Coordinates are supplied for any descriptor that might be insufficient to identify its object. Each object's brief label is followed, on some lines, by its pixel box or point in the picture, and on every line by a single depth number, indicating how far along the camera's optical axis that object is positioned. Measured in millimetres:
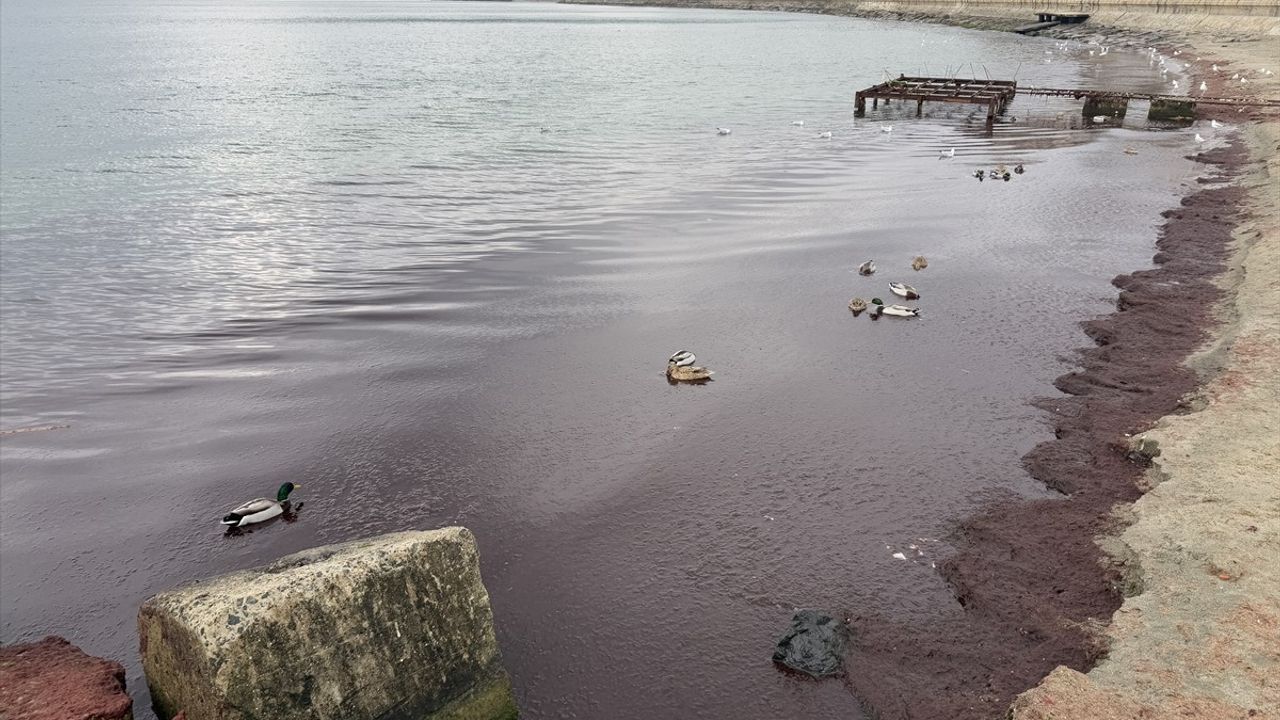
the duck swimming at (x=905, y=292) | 18594
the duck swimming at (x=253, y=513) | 11414
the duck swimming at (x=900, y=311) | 17812
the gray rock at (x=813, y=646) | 8750
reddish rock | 7457
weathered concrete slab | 6500
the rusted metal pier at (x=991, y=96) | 41438
